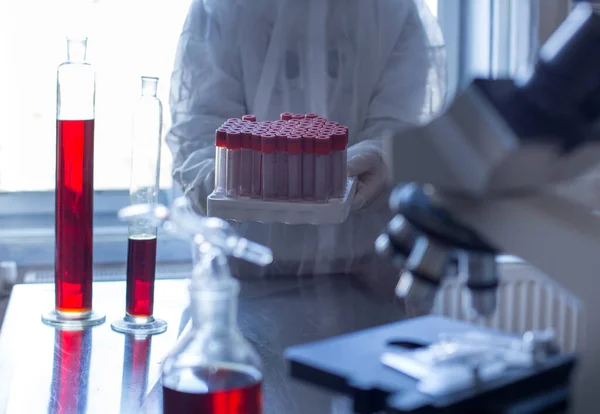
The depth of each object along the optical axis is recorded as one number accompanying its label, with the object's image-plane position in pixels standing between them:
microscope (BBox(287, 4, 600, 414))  1.16
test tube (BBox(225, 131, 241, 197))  1.68
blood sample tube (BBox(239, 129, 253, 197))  1.68
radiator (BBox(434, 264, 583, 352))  2.71
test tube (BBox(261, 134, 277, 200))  1.67
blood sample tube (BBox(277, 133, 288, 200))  1.68
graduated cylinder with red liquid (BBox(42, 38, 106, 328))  1.57
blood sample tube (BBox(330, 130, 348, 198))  1.69
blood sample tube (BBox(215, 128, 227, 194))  1.69
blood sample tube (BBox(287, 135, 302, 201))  1.67
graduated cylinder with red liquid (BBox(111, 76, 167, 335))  1.58
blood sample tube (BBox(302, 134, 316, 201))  1.67
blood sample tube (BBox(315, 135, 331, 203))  1.67
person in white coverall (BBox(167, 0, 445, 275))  2.00
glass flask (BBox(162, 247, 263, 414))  1.22
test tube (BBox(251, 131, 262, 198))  1.68
